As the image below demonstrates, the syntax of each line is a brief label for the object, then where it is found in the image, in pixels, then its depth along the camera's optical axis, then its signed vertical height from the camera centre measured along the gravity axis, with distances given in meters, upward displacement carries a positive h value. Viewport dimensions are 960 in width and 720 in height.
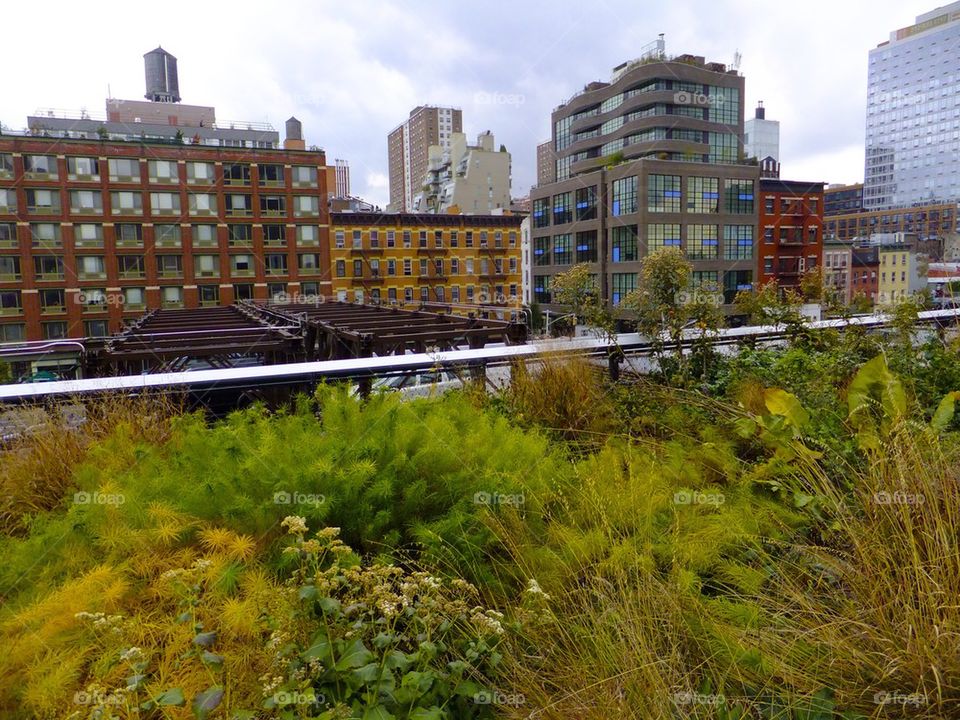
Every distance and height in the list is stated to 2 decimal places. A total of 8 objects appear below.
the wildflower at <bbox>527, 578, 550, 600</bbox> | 2.29 -1.03
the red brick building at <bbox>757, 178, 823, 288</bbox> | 60.19 +6.15
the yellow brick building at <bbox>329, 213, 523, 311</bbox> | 66.19 +4.58
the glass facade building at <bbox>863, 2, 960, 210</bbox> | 89.94 +26.14
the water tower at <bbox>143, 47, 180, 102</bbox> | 115.56 +42.24
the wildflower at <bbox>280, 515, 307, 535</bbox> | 2.27 -0.77
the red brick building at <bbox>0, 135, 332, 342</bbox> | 52.59 +6.79
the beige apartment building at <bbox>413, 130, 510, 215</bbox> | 82.44 +15.48
